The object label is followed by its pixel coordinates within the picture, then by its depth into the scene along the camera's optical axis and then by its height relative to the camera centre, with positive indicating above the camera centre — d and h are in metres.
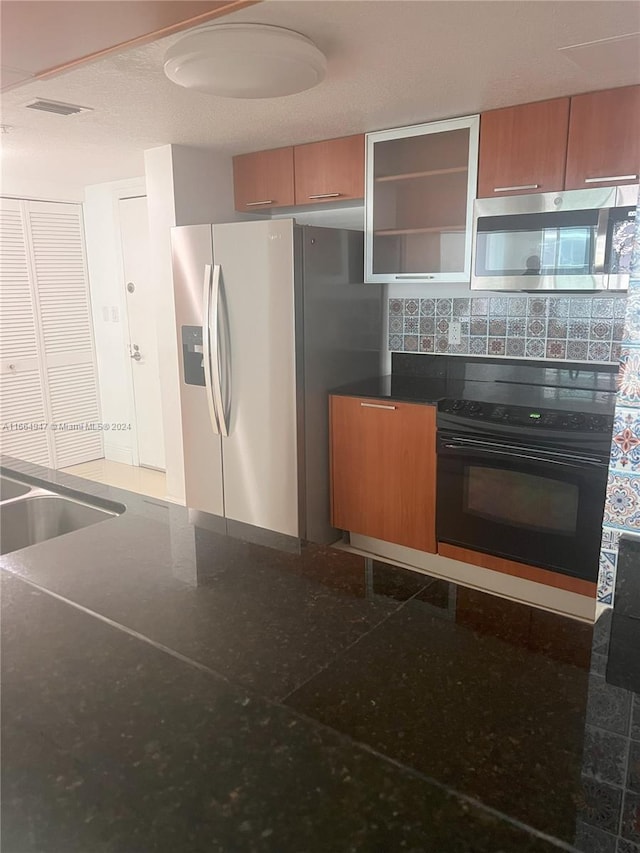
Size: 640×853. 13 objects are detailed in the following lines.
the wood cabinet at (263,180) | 3.48 +0.59
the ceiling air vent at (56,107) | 2.58 +0.73
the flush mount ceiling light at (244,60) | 1.82 +0.65
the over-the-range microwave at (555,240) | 2.50 +0.18
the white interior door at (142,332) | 4.54 -0.30
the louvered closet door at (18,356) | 4.44 -0.45
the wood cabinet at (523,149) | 2.59 +0.55
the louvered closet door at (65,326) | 4.65 -0.27
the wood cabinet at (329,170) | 3.21 +0.58
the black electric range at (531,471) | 2.52 -0.75
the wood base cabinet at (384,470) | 2.99 -0.87
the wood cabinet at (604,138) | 2.42 +0.54
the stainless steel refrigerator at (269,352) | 3.06 -0.32
